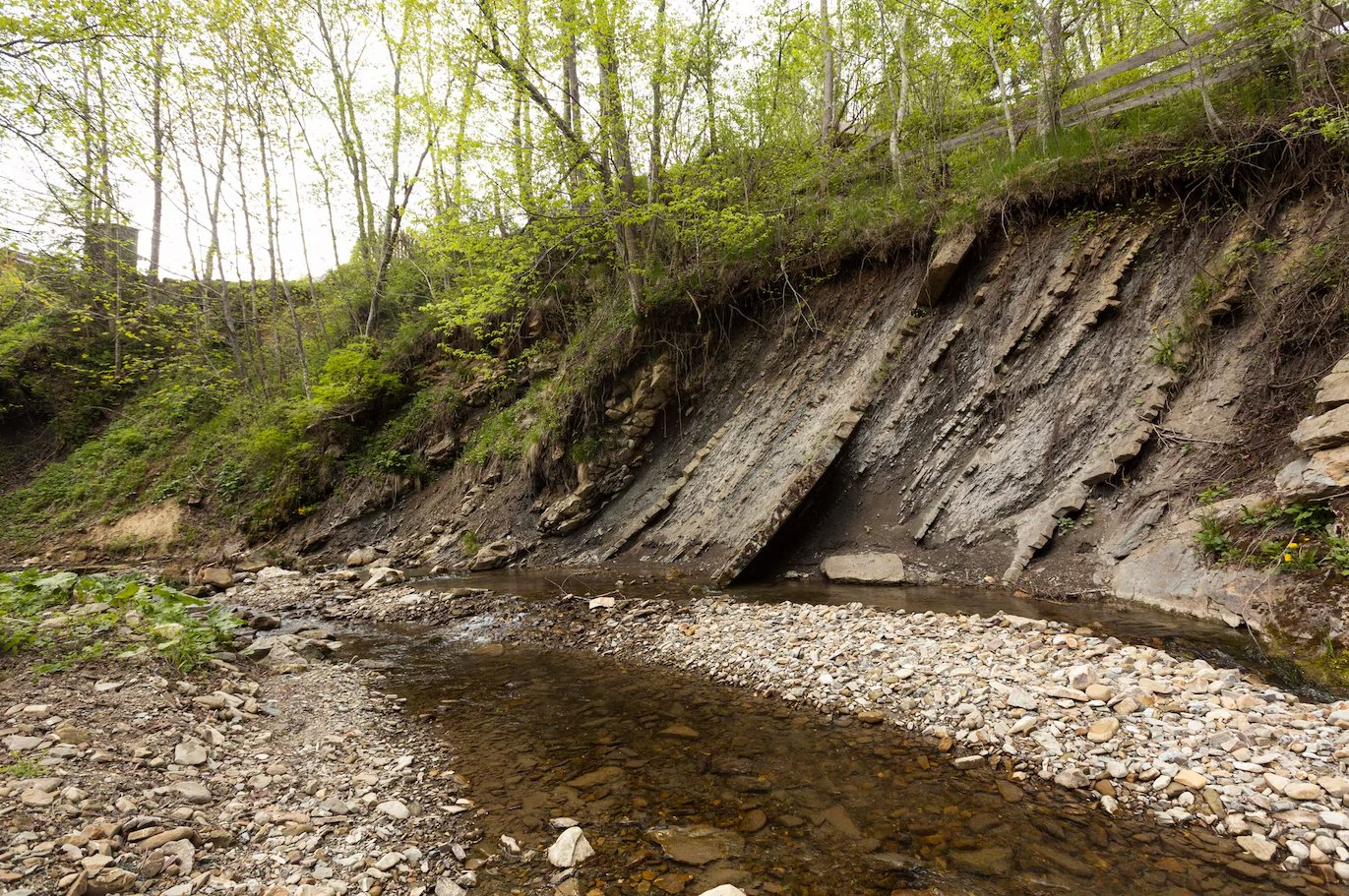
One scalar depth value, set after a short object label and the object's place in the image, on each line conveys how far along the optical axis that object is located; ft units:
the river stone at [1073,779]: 11.93
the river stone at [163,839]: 9.76
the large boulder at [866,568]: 28.25
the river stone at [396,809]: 11.93
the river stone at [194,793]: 11.63
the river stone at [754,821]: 11.64
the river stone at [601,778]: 13.69
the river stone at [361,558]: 50.24
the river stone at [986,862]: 9.98
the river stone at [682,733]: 15.95
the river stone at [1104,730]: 12.84
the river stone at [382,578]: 40.60
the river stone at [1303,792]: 10.18
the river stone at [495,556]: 45.29
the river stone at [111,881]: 8.58
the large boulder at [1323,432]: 17.65
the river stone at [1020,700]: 14.43
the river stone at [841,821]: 11.29
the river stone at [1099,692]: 14.04
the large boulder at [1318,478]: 16.87
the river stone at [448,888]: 9.80
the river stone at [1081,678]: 14.78
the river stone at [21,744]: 11.71
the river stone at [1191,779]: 11.06
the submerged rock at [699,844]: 10.87
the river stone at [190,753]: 13.01
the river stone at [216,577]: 41.73
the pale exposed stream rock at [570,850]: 10.66
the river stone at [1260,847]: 9.56
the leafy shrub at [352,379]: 59.88
